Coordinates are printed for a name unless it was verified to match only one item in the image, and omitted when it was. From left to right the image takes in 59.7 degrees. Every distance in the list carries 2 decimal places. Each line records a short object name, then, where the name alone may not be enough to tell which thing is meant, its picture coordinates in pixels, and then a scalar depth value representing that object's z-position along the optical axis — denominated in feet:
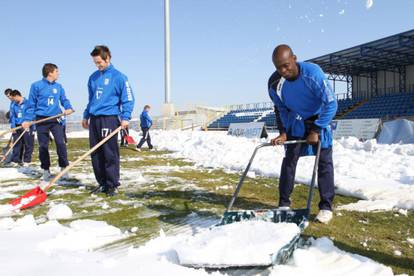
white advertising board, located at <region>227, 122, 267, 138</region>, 53.83
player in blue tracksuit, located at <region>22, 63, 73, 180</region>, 19.12
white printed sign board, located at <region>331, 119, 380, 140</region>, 40.57
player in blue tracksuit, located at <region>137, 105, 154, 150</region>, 43.94
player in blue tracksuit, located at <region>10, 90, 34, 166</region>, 27.30
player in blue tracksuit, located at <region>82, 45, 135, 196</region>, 15.37
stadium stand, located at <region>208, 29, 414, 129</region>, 78.71
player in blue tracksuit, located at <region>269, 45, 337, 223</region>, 10.66
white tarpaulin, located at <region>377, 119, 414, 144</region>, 36.32
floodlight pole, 90.02
